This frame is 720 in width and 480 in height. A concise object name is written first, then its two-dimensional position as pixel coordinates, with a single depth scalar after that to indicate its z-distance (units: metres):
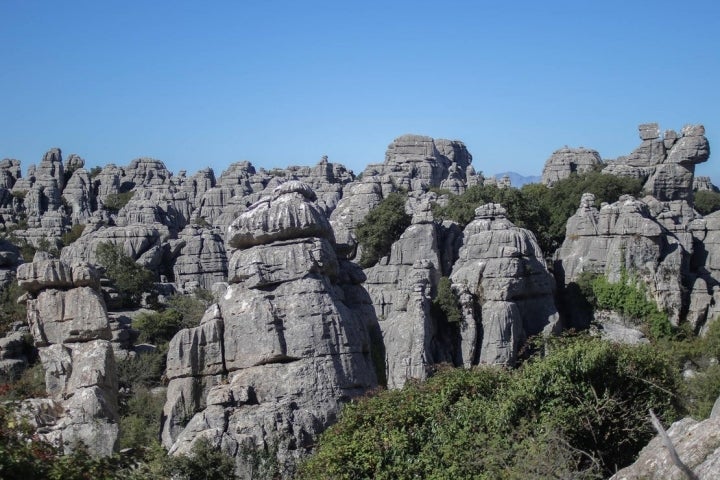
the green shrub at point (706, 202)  67.00
